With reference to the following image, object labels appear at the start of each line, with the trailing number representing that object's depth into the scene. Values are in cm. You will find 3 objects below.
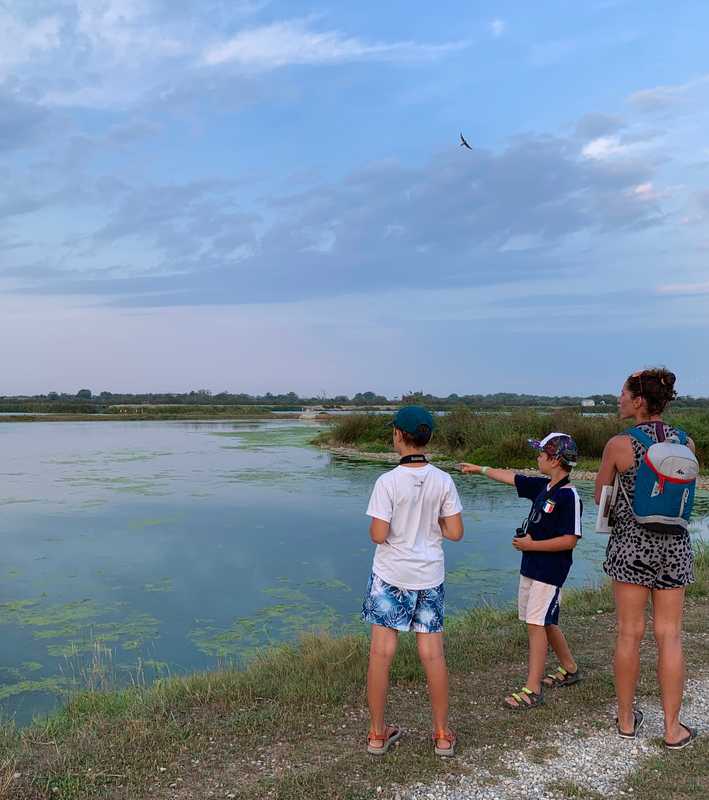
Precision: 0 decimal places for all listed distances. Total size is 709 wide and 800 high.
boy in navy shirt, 321
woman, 277
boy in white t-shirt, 272
